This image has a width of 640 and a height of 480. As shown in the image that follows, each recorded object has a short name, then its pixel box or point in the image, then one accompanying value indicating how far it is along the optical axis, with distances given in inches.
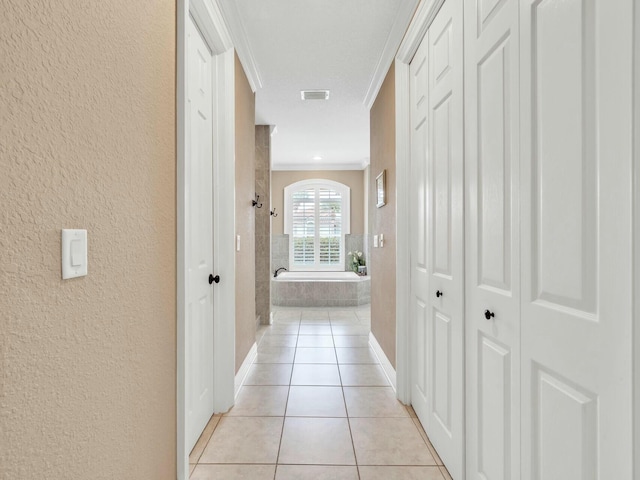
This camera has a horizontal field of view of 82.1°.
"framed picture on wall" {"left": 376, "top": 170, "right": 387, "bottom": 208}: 120.8
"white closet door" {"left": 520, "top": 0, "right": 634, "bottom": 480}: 30.3
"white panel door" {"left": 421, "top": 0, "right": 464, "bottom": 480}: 63.2
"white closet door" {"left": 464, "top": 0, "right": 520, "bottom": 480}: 46.6
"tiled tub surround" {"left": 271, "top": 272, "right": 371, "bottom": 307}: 236.8
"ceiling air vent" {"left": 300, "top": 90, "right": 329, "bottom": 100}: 139.0
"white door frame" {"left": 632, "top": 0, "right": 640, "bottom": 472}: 28.5
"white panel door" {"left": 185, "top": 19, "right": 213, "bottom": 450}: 75.2
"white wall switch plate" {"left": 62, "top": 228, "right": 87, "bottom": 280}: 30.8
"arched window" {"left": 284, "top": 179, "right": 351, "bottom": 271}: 291.9
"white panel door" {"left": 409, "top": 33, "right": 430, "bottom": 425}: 83.0
